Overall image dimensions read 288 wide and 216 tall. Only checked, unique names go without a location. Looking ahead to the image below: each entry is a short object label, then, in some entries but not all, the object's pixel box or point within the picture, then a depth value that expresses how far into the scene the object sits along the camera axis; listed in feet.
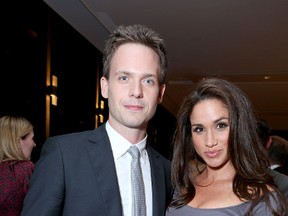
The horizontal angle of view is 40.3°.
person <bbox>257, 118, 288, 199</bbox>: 7.87
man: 4.72
